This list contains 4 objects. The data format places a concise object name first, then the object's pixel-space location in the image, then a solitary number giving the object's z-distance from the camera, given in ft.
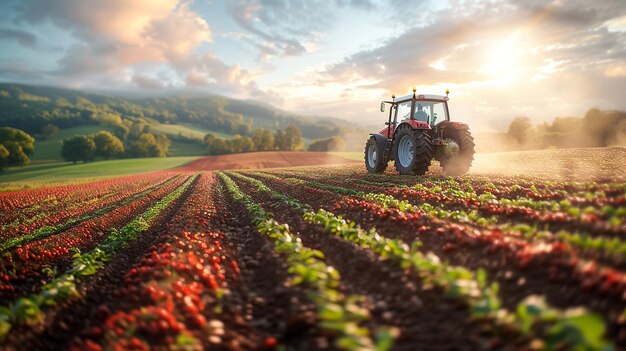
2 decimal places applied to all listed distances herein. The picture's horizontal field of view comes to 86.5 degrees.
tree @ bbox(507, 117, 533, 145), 172.86
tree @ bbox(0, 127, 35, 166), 210.18
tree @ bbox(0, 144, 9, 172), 201.26
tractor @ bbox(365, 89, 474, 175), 46.26
